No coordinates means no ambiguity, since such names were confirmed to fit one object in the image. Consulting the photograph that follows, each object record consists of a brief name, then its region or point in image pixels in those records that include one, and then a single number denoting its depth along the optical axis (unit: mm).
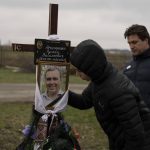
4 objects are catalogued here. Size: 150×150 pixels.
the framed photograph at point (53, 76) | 5047
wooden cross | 5457
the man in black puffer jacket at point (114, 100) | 3912
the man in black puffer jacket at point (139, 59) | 5117
